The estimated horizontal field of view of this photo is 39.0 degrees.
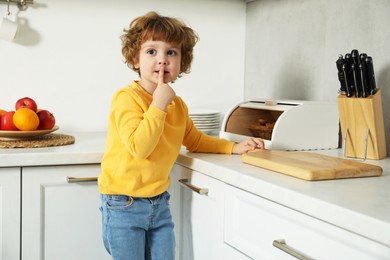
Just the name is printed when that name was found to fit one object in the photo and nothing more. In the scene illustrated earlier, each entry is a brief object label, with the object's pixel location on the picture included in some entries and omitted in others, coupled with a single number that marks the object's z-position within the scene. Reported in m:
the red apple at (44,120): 1.87
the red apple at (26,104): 1.88
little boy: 1.44
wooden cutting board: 1.26
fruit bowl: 1.78
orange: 1.79
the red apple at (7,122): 1.80
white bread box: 1.72
